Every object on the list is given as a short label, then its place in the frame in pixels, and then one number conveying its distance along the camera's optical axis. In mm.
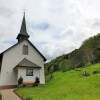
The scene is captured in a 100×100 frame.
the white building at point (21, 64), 17872
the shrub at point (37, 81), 17001
